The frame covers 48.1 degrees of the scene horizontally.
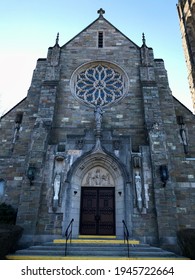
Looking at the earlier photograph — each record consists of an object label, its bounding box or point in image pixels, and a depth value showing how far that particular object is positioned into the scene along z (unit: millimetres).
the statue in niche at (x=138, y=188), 10202
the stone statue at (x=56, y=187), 10375
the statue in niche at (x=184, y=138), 12867
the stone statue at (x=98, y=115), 11998
